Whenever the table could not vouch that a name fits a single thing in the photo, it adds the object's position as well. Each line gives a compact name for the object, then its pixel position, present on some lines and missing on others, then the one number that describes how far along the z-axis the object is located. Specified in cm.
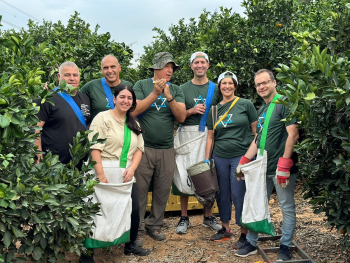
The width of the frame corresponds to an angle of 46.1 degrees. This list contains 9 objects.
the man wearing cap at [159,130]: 516
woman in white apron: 433
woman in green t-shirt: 504
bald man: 502
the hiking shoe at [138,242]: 495
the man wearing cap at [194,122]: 537
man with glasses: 409
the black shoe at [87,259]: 433
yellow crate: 628
